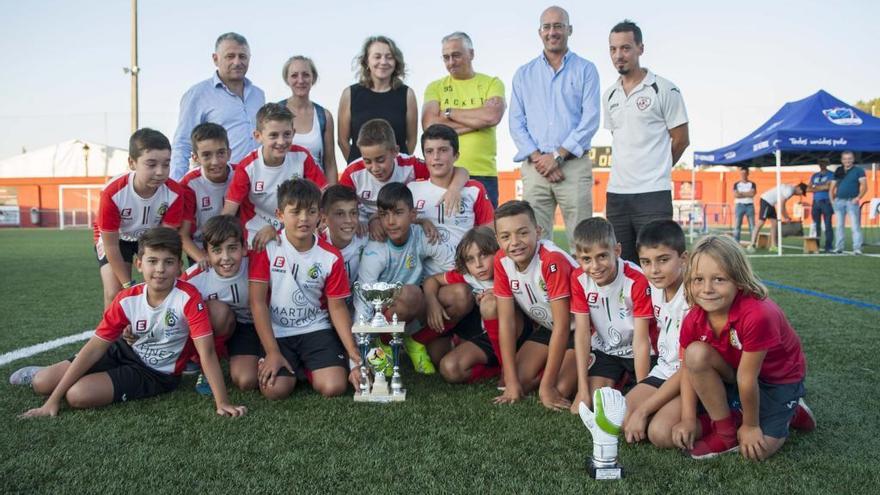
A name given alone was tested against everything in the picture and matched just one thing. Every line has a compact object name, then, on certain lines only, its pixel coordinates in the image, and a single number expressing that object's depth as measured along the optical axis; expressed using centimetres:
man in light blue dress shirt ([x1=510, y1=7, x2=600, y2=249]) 503
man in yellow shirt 510
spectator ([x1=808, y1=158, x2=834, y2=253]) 1409
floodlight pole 1930
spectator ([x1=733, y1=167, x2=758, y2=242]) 1520
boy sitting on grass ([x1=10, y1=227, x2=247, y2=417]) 332
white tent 4091
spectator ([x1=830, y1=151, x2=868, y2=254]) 1301
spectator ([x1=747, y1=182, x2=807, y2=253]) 1520
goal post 3656
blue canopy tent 1342
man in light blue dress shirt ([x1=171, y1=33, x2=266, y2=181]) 484
